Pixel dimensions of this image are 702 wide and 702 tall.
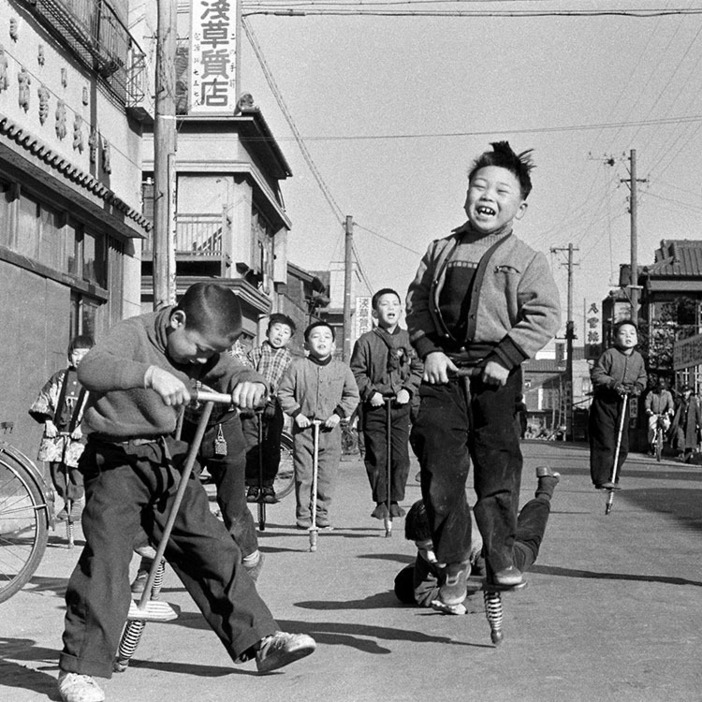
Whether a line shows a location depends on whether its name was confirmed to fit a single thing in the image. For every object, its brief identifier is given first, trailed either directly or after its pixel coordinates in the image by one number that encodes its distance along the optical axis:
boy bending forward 4.30
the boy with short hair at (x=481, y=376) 5.07
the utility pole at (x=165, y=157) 14.43
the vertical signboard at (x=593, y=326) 75.18
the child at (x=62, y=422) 9.73
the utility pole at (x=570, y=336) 71.00
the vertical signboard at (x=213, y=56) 26.56
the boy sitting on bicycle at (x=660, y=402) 27.89
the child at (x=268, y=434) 10.78
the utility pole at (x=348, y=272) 42.75
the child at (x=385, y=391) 10.14
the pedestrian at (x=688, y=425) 30.36
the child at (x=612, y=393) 11.73
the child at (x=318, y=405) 10.20
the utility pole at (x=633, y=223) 45.56
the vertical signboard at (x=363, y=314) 52.25
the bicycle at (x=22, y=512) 6.38
